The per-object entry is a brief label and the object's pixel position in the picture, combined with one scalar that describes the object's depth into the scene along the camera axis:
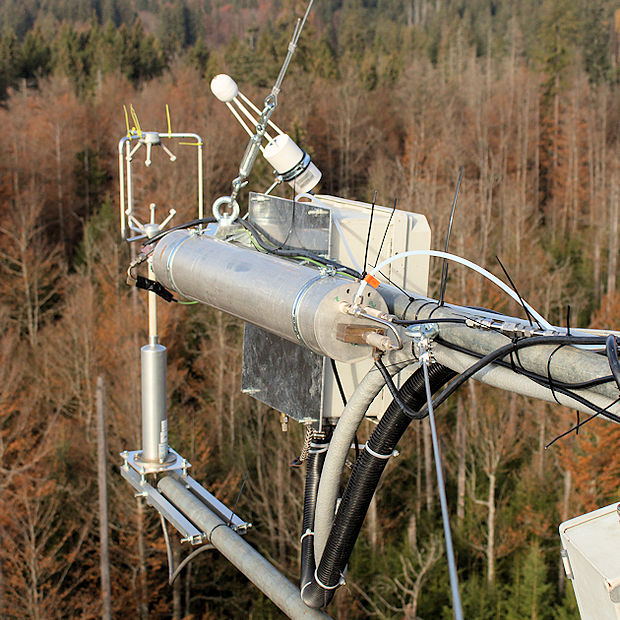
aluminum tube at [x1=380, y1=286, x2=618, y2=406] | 2.02
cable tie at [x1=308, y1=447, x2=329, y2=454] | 3.62
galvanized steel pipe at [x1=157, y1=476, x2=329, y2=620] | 2.92
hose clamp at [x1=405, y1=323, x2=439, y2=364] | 2.48
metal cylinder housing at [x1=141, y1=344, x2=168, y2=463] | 4.28
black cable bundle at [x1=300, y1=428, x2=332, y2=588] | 3.38
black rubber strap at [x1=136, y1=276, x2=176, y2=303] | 4.21
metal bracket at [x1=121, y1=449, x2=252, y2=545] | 3.70
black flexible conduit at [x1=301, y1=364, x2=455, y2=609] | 2.74
